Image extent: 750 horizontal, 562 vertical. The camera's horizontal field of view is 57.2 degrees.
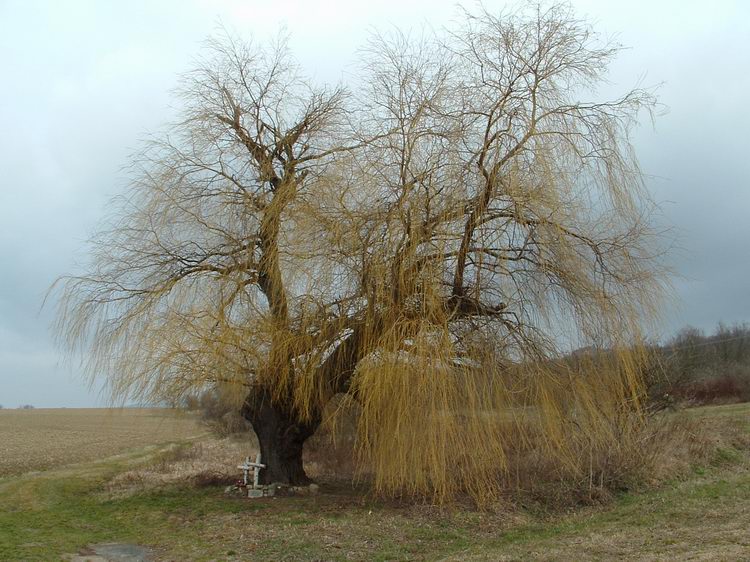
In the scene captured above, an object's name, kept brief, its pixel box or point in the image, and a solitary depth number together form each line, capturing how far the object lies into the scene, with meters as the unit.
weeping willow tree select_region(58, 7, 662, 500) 10.44
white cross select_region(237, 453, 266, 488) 13.34
